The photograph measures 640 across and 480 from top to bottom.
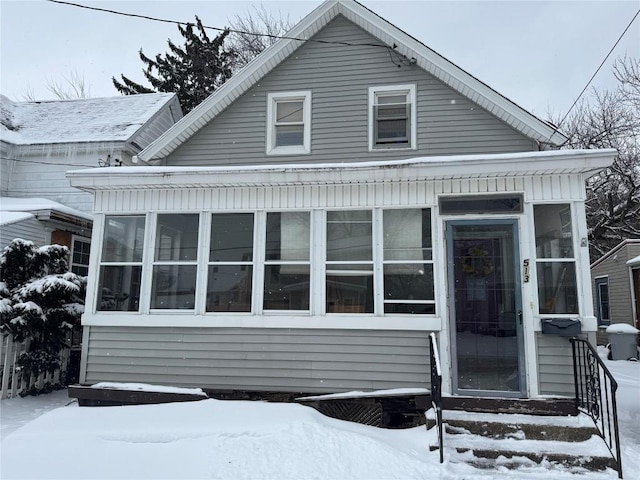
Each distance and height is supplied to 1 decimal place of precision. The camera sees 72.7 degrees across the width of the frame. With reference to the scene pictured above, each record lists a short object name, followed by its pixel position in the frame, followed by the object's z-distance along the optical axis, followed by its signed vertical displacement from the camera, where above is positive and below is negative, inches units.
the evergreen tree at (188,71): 832.3 +444.2
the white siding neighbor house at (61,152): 361.4 +146.7
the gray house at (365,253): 222.1 +28.6
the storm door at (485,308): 220.8 -0.8
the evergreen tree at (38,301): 271.1 -0.7
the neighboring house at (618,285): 534.0 +29.9
